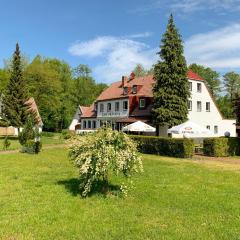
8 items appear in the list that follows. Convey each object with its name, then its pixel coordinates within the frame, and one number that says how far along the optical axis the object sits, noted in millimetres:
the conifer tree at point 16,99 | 32869
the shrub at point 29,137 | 18686
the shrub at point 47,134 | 38543
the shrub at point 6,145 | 21642
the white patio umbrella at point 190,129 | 21106
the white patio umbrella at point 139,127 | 25966
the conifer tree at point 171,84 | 28704
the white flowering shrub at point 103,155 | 7359
